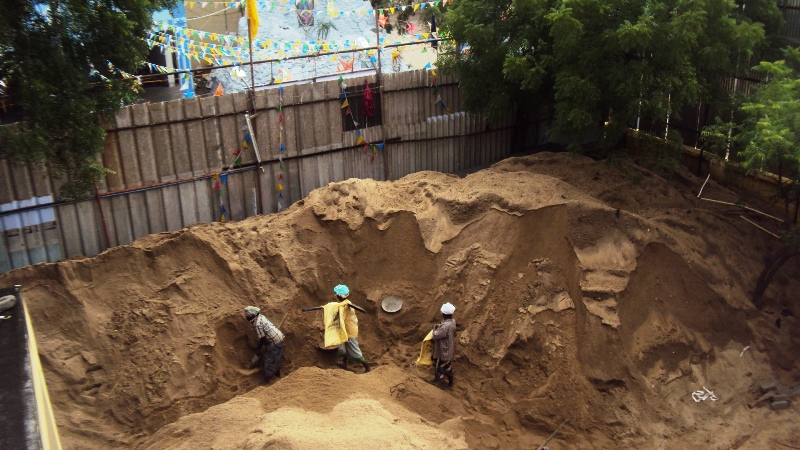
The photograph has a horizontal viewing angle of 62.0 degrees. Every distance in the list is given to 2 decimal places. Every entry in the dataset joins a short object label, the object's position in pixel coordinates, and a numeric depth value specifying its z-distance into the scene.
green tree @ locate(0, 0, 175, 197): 8.30
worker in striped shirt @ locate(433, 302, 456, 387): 8.95
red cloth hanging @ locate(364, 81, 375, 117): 13.02
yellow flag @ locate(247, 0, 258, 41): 11.22
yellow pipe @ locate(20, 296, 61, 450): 5.88
